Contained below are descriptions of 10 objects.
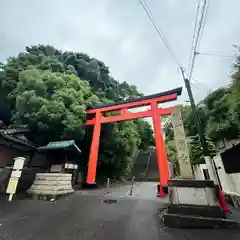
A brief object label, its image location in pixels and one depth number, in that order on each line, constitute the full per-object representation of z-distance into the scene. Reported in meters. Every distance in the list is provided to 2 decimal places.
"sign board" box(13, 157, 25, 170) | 7.15
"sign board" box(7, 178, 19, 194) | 6.75
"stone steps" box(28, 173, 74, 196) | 7.73
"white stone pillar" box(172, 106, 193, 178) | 5.46
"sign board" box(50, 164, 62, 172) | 9.74
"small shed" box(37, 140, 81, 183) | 9.77
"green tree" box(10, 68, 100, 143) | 10.52
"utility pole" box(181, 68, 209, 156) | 6.40
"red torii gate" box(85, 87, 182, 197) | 10.68
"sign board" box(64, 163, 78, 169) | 10.03
